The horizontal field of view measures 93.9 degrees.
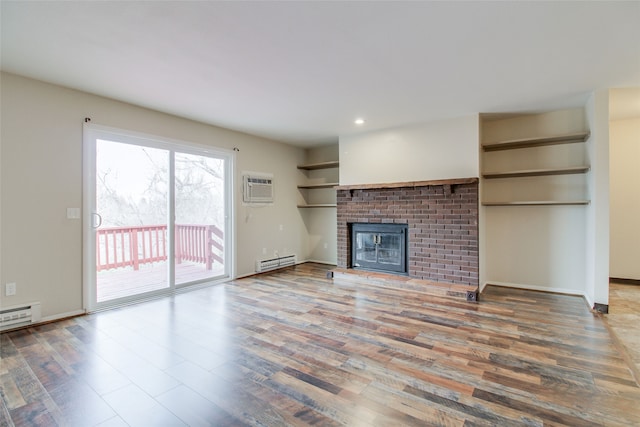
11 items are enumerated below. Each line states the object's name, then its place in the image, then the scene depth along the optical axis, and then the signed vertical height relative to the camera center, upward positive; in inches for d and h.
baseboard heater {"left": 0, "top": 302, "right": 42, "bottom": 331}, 111.9 -39.4
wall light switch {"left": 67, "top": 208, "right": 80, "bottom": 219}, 128.0 +0.0
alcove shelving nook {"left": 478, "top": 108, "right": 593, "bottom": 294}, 157.2 +7.5
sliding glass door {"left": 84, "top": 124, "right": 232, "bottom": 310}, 138.1 -1.4
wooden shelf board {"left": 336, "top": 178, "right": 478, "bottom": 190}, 157.6 +16.6
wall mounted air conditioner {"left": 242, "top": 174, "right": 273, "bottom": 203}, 204.8 +17.5
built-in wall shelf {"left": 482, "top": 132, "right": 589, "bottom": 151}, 150.9 +37.8
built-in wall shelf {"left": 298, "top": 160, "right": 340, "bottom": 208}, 241.4 +22.2
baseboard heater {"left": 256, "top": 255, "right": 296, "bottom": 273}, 215.0 -38.2
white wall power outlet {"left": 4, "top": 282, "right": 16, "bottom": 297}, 112.6 -28.8
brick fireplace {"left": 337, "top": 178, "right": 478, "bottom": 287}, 159.5 -3.9
